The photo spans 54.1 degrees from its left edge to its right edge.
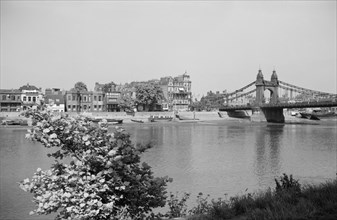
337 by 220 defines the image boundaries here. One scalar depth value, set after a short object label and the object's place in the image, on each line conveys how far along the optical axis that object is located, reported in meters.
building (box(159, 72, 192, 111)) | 133.12
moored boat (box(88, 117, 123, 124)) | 89.56
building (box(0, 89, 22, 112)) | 96.44
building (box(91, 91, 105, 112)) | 110.56
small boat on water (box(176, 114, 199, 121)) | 111.82
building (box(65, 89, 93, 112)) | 105.50
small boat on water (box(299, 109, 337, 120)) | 137.57
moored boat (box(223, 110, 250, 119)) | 126.28
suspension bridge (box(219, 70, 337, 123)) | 94.84
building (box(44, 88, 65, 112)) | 102.60
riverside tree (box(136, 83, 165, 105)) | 112.69
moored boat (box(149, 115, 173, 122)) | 105.24
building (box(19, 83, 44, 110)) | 98.01
